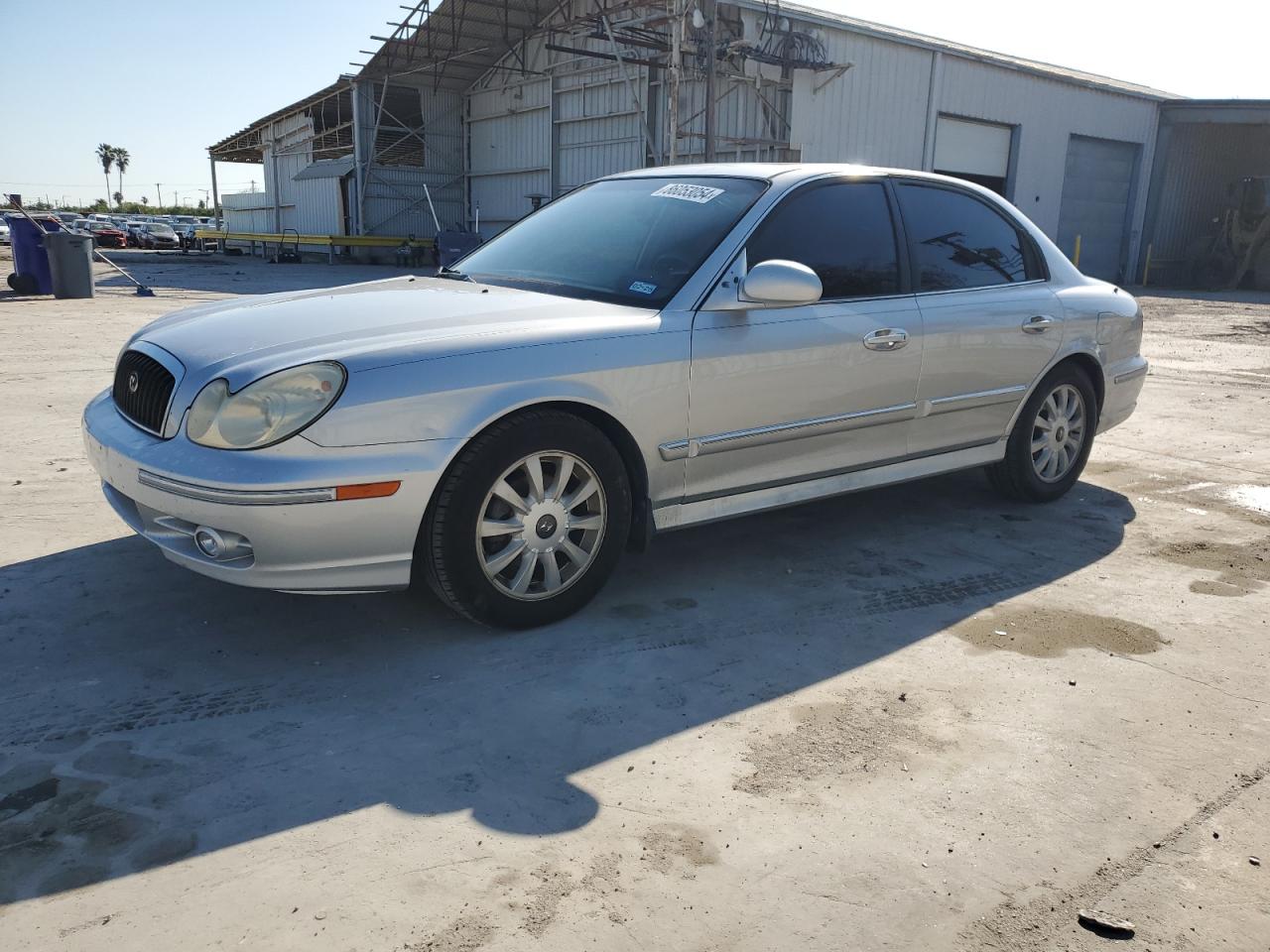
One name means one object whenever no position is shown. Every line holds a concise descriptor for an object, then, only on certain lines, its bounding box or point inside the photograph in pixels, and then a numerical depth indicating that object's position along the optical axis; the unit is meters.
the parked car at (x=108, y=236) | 39.25
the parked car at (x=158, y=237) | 39.62
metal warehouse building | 19.53
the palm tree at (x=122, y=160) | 133.25
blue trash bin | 14.86
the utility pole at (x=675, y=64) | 18.14
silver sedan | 2.88
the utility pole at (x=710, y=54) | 17.44
